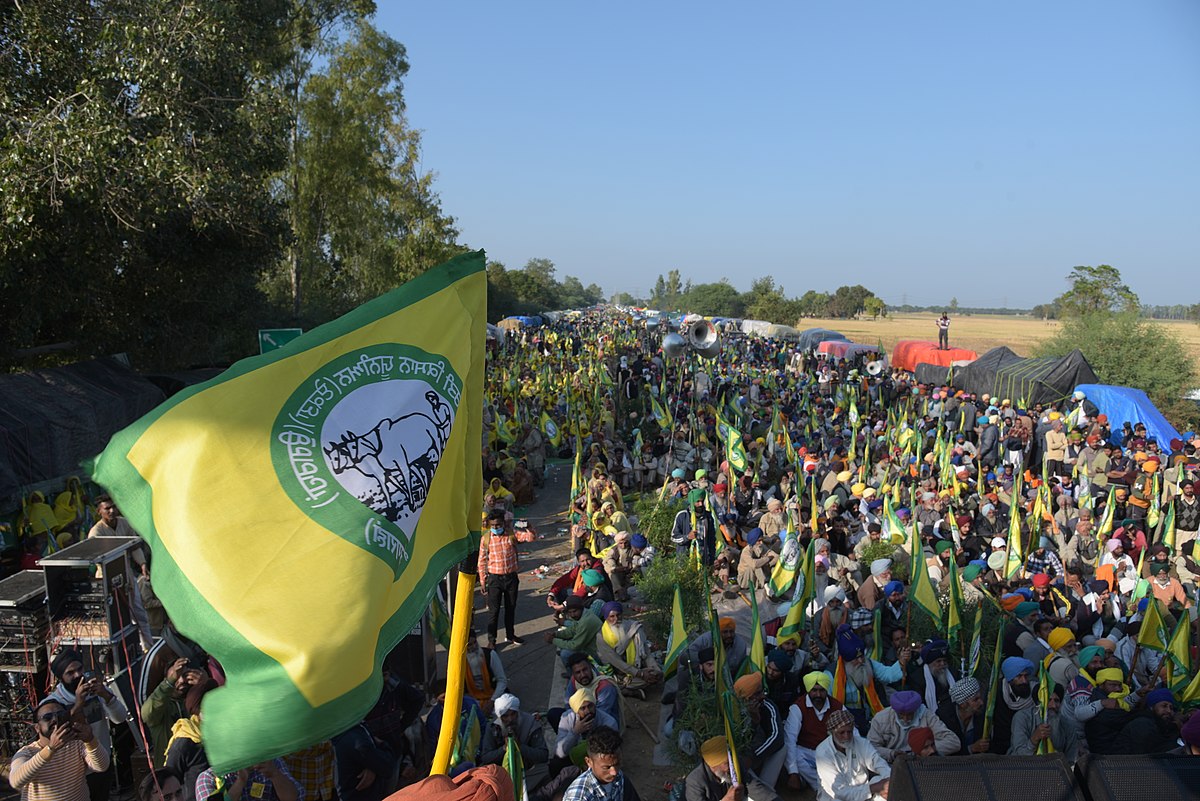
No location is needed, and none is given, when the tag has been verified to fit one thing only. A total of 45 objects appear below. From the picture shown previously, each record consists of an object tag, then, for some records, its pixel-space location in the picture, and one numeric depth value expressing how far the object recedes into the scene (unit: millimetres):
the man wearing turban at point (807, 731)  5824
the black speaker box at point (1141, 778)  2990
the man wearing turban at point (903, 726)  5543
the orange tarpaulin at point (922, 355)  28641
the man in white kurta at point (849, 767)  5195
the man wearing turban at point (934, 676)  6125
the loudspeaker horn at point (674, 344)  20200
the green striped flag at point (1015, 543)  9531
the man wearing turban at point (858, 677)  6219
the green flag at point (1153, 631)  7035
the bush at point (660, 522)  11460
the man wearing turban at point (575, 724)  5336
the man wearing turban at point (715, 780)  4703
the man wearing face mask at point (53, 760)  4594
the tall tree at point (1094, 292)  49406
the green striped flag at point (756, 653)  6184
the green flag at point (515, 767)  4660
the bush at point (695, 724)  5888
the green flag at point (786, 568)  9078
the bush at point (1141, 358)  27094
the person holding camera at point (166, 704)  5300
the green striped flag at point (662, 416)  17538
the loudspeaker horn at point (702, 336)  21219
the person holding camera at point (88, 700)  5020
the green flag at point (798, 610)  7238
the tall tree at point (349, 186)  30719
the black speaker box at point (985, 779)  3100
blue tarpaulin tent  17594
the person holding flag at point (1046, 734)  5684
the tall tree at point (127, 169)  11578
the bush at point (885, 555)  9391
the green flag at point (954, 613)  7387
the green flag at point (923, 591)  7520
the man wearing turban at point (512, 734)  5406
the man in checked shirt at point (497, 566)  8375
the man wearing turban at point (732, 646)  6672
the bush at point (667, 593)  8727
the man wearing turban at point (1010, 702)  5898
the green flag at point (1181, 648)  6797
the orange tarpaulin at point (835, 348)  34191
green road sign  8413
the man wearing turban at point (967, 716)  5840
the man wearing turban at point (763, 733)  5621
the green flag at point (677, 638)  6906
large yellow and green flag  2775
